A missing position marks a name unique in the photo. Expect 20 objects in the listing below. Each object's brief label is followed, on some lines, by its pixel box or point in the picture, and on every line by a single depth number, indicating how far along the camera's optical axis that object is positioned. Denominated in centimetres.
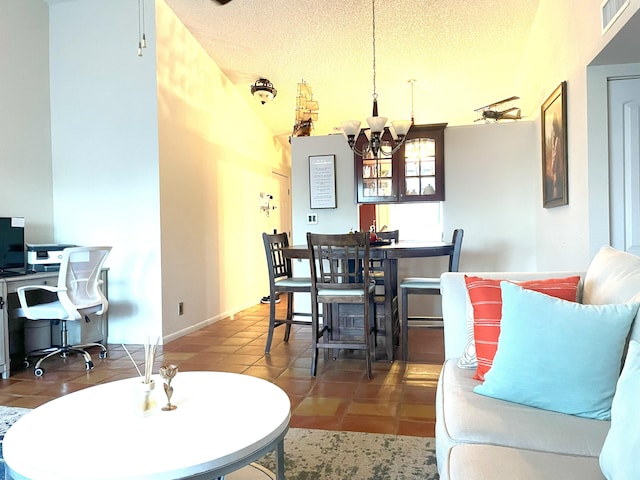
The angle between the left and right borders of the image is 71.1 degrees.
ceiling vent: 231
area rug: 175
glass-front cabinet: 462
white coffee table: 111
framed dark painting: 336
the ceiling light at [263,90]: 529
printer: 355
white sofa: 106
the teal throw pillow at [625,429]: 88
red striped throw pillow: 163
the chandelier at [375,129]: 341
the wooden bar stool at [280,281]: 358
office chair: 325
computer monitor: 347
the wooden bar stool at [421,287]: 340
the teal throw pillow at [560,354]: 131
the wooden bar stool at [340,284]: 298
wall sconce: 646
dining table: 321
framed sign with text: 481
